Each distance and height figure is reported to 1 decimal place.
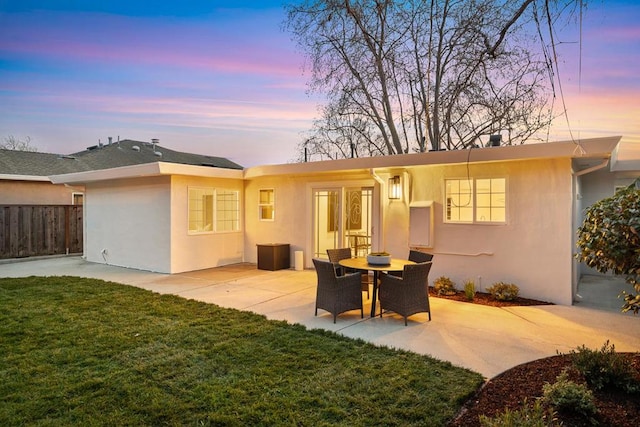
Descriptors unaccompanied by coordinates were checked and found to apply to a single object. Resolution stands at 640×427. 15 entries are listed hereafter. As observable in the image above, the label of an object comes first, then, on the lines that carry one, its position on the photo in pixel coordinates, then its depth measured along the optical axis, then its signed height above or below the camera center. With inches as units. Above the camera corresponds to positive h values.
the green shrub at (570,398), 107.9 -56.1
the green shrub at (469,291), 267.7 -58.3
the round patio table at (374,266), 223.1 -34.5
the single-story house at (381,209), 259.4 +1.3
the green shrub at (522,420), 92.6 -54.0
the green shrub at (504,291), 261.7 -57.5
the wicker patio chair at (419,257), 248.2 -31.7
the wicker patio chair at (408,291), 206.1 -45.9
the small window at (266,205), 425.5 +6.4
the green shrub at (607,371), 123.8 -55.0
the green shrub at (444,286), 286.5 -59.3
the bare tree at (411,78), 475.5 +192.7
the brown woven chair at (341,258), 265.6 -35.7
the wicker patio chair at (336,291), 212.2 -46.9
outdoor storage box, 386.9 -48.4
